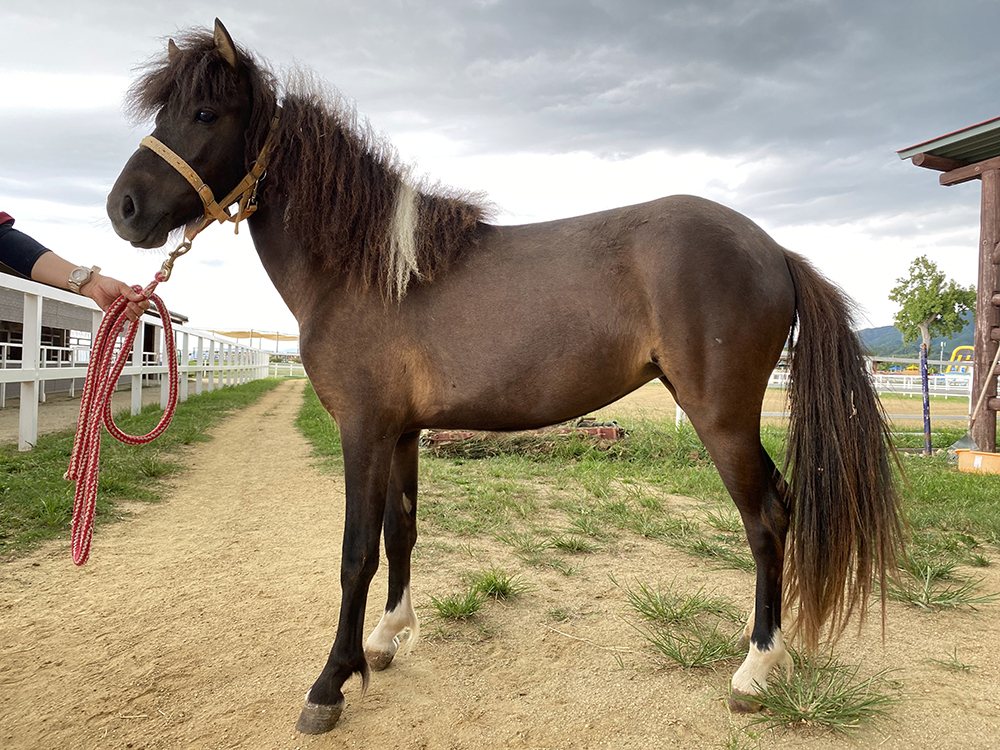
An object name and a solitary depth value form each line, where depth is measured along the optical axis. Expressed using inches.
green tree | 1652.3
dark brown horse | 81.2
